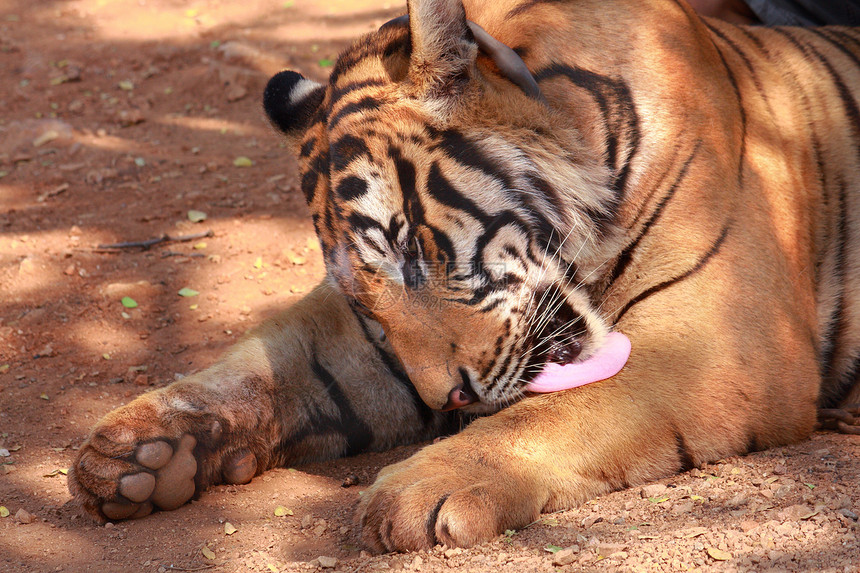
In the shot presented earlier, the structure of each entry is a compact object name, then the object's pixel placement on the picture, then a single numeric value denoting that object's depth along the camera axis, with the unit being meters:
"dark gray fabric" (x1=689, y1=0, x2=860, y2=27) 7.92
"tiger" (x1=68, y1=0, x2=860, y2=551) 7.32
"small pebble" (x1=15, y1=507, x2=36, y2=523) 7.36
